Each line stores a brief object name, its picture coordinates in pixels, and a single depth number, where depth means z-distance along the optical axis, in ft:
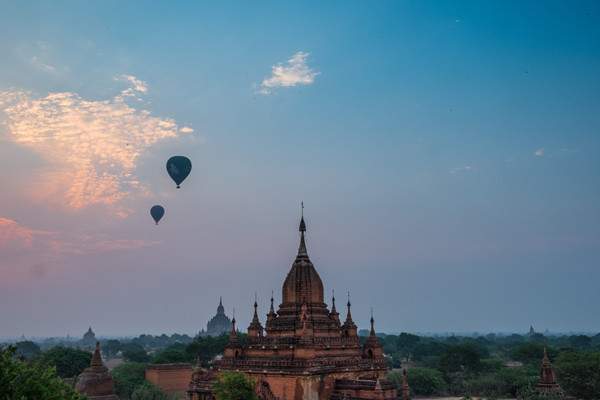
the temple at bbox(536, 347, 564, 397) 167.35
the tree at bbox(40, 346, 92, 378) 269.85
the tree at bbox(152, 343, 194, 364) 326.40
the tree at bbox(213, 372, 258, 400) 115.24
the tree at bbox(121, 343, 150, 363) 398.64
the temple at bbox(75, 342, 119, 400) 151.43
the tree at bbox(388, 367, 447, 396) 277.85
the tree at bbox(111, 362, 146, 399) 249.34
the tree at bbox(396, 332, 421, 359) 497.87
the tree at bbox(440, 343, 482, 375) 309.01
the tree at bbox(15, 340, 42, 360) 584.81
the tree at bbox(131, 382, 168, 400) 218.71
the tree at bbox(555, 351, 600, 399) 218.18
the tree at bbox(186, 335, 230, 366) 348.18
